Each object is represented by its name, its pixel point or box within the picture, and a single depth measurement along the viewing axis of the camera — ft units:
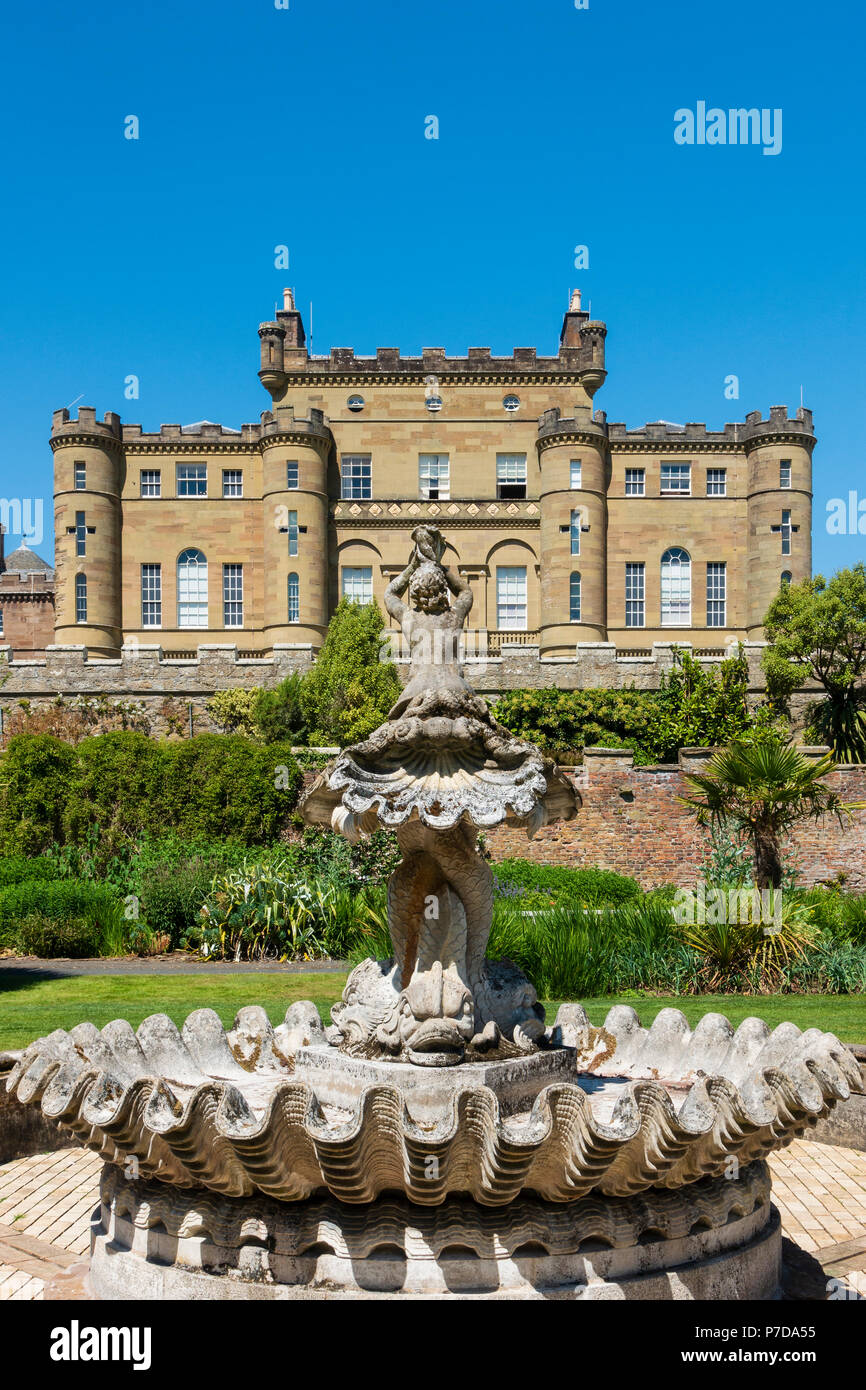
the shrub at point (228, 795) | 70.18
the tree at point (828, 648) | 103.09
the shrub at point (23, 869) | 64.13
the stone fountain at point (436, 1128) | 14.46
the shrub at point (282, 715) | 95.09
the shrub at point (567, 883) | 61.11
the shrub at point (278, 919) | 55.60
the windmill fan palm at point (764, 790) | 48.42
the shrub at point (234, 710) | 98.78
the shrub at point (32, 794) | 70.90
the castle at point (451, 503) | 133.49
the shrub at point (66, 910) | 57.67
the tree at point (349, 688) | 92.22
